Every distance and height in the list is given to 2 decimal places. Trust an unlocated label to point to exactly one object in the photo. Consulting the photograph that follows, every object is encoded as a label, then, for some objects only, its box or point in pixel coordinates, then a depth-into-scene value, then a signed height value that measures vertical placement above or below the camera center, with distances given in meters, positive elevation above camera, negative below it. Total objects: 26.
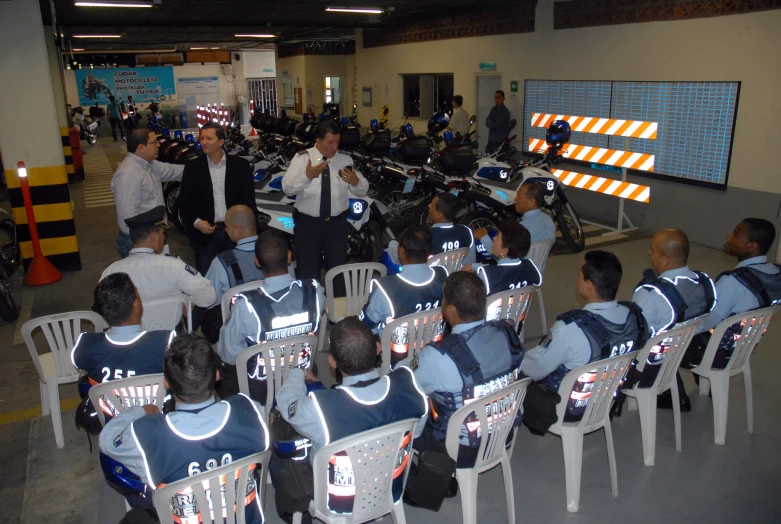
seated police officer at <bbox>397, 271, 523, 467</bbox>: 2.25 -0.96
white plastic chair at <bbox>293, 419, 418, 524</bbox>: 1.87 -1.16
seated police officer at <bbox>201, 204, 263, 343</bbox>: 3.30 -0.86
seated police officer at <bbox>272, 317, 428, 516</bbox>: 1.92 -0.96
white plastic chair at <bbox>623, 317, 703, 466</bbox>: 2.76 -1.37
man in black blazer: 4.10 -0.61
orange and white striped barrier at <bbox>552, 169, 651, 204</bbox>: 7.23 -1.15
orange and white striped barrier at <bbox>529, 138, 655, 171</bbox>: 7.12 -0.78
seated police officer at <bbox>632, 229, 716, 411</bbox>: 2.88 -0.95
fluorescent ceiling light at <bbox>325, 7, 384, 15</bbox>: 9.74 +1.35
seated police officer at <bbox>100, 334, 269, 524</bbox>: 1.76 -0.96
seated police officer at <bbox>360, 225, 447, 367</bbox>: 2.97 -0.93
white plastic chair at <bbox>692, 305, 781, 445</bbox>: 2.95 -1.35
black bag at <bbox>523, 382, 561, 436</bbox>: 2.48 -1.25
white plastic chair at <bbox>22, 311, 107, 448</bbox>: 2.99 -1.26
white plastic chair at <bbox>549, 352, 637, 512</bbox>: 2.48 -1.37
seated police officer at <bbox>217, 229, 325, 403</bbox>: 2.66 -0.91
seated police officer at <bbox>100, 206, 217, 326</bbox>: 3.08 -0.85
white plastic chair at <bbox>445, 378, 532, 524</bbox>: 2.19 -1.23
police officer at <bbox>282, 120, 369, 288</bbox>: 4.13 -0.70
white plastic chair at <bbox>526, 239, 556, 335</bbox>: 4.27 -1.11
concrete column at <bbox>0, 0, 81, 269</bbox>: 5.57 -0.30
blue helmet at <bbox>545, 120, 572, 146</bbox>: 7.05 -0.46
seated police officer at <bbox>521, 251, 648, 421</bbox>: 2.54 -0.98
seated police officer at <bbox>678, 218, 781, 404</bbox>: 3.06 -0.96
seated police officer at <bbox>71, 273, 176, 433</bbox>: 2.38 -0.93
